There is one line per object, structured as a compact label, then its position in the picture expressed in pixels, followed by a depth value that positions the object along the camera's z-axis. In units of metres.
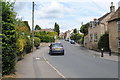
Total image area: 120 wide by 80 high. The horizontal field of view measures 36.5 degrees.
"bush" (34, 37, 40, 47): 39.84
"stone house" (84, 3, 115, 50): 35.25
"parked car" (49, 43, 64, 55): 23.44
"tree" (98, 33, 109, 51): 31.76
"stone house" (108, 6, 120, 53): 26.87
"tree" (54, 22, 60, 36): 130.00
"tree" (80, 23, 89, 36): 55.88
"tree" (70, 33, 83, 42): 76.31
